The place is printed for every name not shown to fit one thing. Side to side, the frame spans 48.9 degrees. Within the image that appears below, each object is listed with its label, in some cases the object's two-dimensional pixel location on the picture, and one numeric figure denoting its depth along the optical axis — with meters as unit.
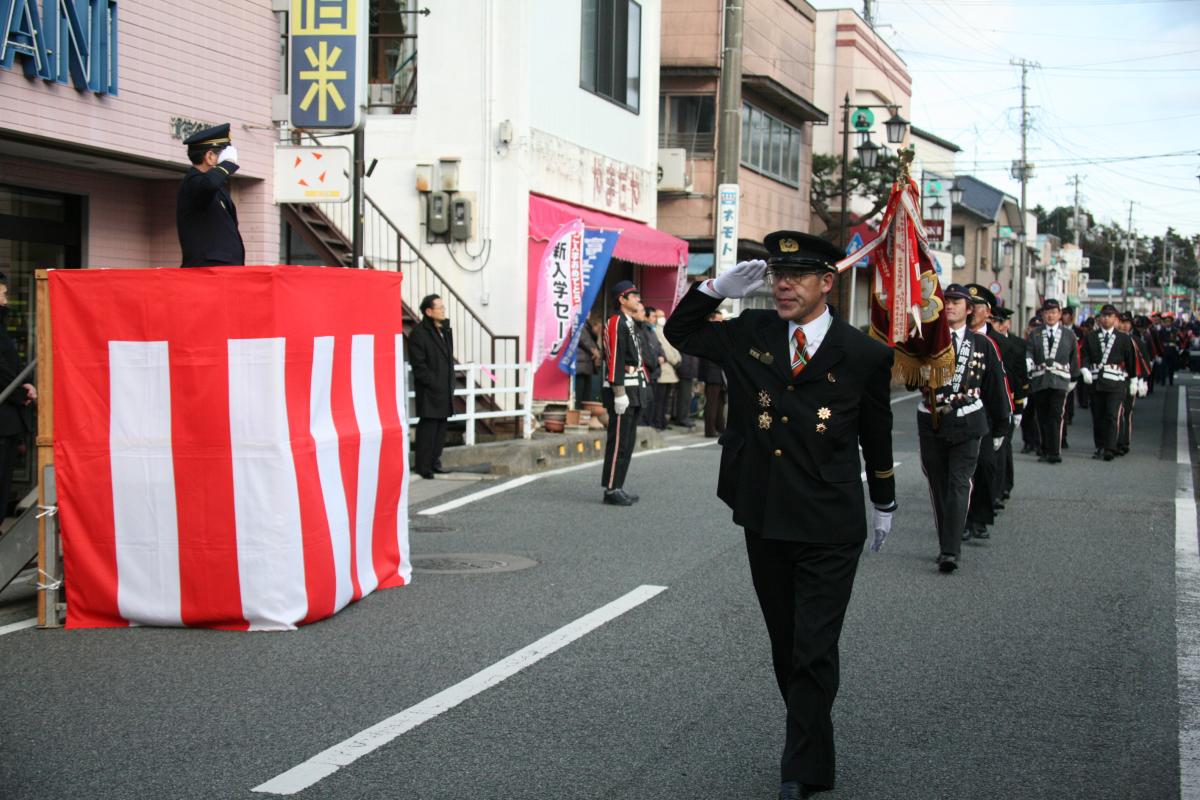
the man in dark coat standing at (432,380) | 14.16
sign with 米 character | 12.61
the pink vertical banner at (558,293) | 18.50
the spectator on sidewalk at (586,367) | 19.64
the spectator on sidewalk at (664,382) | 20.70
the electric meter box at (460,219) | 18.78
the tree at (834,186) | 36.38
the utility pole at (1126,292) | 100.00
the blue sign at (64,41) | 10.48
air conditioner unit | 26.42
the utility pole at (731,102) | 20.95
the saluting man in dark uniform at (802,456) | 4.84
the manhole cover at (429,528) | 10.91
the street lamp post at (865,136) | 31.00
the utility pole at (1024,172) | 63.97
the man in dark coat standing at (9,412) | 9.69
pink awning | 19.53
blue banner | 18.80
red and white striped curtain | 7.18
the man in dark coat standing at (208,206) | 8.20
